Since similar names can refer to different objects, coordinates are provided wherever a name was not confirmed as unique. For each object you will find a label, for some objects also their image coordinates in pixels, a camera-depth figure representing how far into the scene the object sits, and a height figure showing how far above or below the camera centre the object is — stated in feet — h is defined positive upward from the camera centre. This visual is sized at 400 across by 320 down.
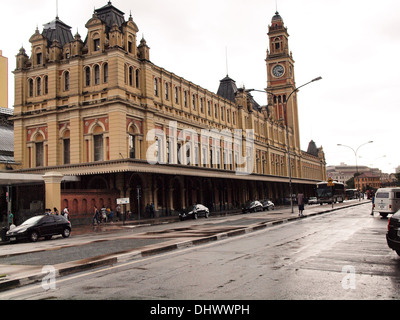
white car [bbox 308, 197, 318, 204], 232.59 -5.31
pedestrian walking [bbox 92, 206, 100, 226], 102.60 -4.17
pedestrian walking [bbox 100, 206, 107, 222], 107.24 -3.60
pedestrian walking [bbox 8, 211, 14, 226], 88.04 -3.10
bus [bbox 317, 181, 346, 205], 193.22 -0.82
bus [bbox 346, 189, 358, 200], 306.68 -2.91
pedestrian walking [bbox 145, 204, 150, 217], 122.72 -3.44
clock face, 313.53 +95.48
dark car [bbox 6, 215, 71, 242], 66.31 -4.37
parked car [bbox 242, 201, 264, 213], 147.84 -4.64
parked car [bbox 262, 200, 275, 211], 166.09 -4.77
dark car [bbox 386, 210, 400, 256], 32.14 -3.62
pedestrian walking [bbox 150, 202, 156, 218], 123.22 -3.53
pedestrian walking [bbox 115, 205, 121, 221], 114.69 -3.19
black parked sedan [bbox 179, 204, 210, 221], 114.42 -4.56
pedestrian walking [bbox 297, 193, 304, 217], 101.19 -2.70
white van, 86.28 -2.65
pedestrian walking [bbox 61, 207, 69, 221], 93.74 -2.32
